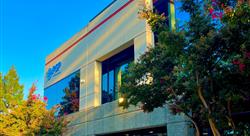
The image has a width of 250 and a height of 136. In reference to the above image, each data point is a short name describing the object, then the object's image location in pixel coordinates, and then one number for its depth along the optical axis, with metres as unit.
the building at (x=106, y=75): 14.83
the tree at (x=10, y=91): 19.63
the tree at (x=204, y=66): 7.51
